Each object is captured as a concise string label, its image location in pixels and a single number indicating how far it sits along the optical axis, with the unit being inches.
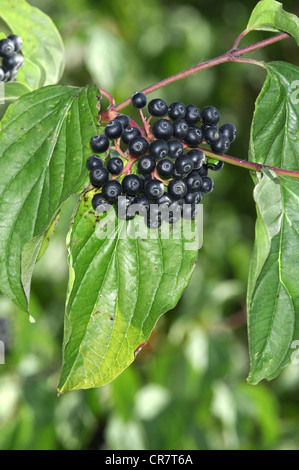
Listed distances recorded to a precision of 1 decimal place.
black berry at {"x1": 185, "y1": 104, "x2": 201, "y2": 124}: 19.0
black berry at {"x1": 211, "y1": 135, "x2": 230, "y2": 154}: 19.0
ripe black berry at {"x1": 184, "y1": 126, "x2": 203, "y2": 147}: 18.9
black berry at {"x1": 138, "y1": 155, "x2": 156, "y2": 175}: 18.7
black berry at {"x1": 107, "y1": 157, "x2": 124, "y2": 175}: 18.9
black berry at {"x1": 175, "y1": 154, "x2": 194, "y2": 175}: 18.6
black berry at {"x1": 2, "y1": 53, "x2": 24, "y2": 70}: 20.9
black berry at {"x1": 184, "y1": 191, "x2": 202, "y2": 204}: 18.9
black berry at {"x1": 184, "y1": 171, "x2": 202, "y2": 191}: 18.9
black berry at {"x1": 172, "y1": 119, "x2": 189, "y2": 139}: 18.8
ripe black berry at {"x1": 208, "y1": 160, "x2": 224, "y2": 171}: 19.6
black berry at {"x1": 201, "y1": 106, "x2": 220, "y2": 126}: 19.1
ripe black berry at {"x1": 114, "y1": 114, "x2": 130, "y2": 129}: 18.8
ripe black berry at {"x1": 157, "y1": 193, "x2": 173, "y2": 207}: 18.7
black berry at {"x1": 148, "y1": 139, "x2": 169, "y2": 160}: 18.6
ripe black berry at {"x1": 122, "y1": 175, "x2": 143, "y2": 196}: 18.6
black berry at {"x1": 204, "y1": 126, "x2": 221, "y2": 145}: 18.9
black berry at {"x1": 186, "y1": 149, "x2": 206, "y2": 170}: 18.7
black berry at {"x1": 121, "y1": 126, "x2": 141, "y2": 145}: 18.6
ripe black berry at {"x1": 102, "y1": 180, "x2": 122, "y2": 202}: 18.7
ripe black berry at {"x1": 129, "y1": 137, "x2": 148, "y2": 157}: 18.6
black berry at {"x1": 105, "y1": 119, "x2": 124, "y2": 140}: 18.7
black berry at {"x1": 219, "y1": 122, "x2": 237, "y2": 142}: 19.4
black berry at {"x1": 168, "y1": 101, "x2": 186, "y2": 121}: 19.0
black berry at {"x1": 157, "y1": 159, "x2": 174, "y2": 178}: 18.7
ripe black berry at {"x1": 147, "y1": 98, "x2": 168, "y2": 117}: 19.1
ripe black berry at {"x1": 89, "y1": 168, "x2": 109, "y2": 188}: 18.7
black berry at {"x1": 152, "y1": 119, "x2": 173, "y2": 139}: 18.7
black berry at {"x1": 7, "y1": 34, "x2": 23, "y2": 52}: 21.0
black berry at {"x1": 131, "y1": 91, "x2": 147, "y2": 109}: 18.8
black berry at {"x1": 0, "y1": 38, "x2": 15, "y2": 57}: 20.8
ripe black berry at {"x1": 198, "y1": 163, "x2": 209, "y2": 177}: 19.3
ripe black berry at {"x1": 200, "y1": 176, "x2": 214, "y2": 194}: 19.3
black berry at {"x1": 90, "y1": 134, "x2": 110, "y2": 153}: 18.6
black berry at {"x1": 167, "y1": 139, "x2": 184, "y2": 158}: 18.7
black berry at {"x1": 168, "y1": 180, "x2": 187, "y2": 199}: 18.8
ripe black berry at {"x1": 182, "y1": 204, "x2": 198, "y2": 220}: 18.9
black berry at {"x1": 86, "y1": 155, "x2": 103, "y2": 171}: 18.6
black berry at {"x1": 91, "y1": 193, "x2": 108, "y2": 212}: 18.9
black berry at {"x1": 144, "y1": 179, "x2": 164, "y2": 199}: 18.5
